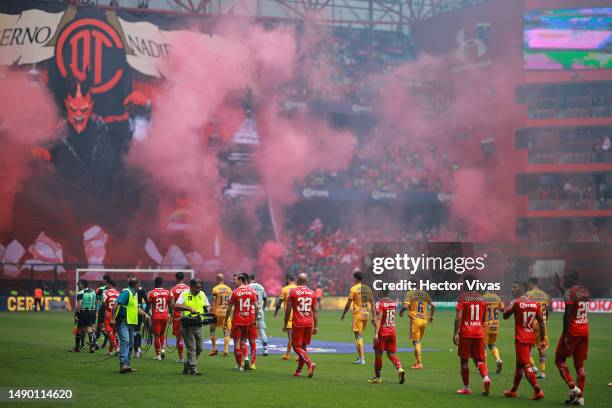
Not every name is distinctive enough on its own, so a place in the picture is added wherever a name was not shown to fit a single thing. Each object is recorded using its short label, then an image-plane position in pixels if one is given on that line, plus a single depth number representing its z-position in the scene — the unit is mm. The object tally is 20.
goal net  64375
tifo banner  67500
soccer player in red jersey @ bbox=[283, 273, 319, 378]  23578
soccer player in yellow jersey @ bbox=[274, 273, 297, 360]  28359
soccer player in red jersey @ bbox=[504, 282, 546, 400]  19672
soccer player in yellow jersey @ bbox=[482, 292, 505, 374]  25625
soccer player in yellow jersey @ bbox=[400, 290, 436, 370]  26484
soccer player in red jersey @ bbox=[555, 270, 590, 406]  19062
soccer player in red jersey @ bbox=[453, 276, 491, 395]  20438
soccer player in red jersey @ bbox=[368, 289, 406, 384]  22359
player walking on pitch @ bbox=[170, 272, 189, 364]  26547
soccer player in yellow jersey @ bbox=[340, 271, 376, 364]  27203
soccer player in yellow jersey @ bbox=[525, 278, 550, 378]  23317
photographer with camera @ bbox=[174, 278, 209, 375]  24078
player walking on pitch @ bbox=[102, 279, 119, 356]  29906
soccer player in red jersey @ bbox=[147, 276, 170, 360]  28484
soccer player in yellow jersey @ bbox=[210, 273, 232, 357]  29781
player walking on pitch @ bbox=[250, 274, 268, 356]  30236
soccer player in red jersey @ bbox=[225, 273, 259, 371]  24312
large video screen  71438
